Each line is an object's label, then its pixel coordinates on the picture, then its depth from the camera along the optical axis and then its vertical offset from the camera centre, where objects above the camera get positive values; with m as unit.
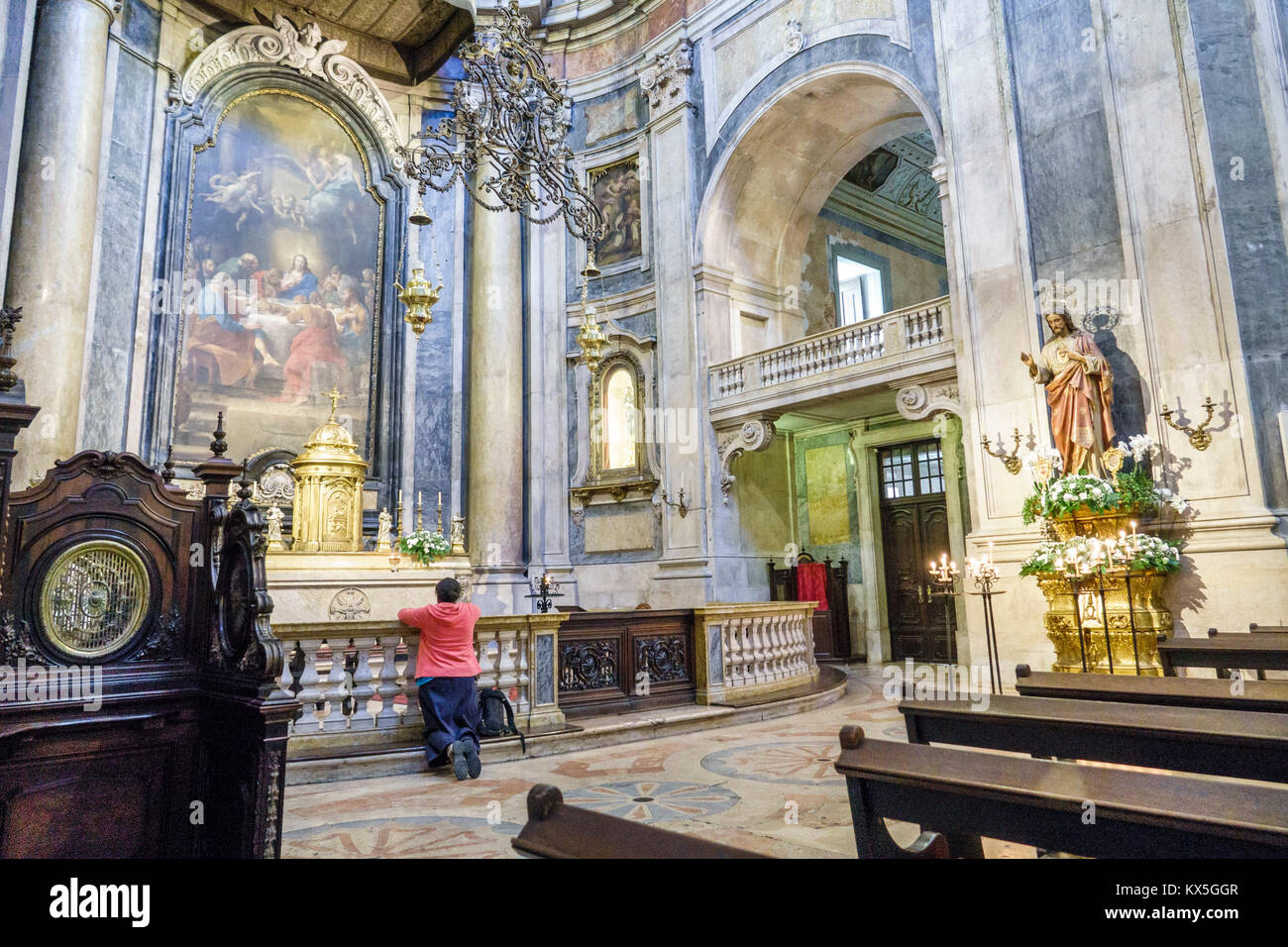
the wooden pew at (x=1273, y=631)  5.08 -0.36
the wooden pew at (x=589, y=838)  1.75 -0.54
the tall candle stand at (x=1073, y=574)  6.99 +0.10
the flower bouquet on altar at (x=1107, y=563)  7.50 +0.19
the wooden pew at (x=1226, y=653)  4.68 -0.43
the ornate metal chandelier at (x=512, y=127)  7.99 +4.73
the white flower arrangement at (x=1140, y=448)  8.02 +1.32
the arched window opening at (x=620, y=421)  14.24 +3.10
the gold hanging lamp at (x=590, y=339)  9.10 +2.89
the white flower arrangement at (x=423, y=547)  9.98 +0.70
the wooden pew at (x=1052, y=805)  2.00 -0.59
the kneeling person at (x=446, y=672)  5.68 -0.48
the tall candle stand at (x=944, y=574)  6.68 +0.12
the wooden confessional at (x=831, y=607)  13.66 -0.28
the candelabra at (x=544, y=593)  9.45 +0.08
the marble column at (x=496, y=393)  13.70 +3.56
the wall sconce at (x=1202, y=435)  7.79 +1.37
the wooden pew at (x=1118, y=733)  2.82 -0.57
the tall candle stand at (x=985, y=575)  6.61 +0.10
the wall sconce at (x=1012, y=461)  8.96 +1.36
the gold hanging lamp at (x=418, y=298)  8.07 +3.01
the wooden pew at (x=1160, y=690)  3.58 -0.51
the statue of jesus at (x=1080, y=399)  8.13 +1.85
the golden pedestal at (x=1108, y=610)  7.56 -0.30
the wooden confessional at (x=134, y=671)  3.08 -0.23
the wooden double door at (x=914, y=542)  14.27 +0.84
